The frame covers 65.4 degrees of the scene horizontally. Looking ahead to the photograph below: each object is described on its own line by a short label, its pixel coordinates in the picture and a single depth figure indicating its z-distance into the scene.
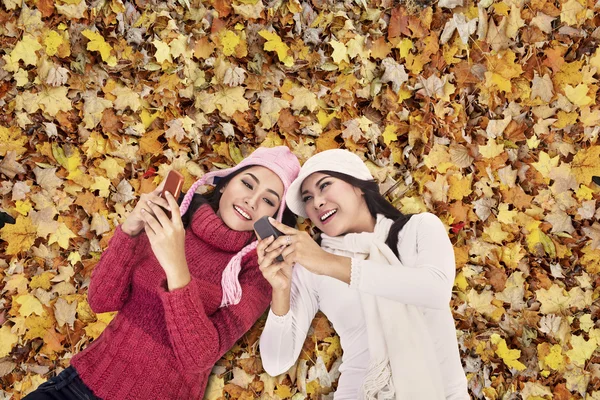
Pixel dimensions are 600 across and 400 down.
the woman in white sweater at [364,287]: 1.48
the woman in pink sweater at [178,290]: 1.49
